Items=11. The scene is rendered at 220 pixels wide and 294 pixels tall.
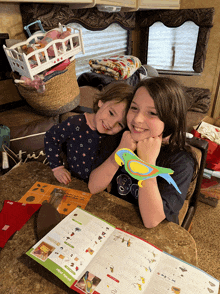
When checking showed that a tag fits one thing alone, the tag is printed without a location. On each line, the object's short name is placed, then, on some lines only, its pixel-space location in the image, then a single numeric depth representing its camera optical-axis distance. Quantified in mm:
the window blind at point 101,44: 2566
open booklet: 586
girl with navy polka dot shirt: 1013
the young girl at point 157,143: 792
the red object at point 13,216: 755
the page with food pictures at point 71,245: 623
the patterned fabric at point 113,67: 2412
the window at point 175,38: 3285
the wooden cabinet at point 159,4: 2468
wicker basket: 1462
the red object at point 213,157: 1745
